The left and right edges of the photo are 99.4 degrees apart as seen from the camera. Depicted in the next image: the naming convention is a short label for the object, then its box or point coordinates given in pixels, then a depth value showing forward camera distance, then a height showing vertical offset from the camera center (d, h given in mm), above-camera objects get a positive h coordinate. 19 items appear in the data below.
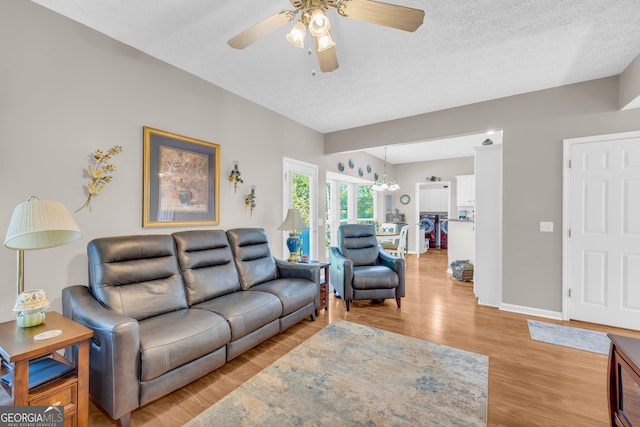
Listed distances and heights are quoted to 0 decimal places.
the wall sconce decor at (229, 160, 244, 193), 3258 +444
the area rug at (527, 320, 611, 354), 2498 -1207
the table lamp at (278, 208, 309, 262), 3518 -177
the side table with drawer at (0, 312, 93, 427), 1217 -748
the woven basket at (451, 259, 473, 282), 4715 -994
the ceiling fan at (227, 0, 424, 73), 1399 +1068
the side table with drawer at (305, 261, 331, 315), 3311 -955
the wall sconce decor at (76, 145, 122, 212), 2145 +332
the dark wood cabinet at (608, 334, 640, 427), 1328 -868
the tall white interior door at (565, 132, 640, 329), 2797 -169
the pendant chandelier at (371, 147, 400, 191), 6391 +652
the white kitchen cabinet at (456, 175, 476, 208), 6804 +605
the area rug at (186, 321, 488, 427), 1644 -1232
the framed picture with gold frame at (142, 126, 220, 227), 2508 +324
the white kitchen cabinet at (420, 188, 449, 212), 8695 +479
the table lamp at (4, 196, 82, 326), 1436 -80
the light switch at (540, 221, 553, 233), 3170 -141
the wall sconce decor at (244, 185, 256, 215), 3456 +179
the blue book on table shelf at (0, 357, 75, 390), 1320 -820
